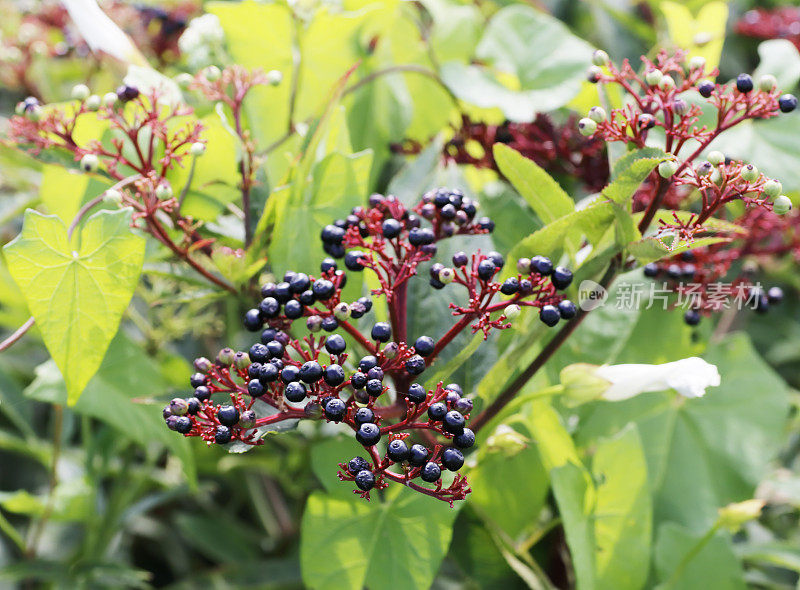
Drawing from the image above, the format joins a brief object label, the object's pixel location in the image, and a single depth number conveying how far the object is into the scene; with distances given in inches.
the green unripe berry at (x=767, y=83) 20.6
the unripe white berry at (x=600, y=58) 21.3
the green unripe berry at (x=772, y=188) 20.0
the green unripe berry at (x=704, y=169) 20.1
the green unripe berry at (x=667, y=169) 20.1
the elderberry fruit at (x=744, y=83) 20.6
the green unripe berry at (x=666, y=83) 20.7
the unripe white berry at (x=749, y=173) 20.0
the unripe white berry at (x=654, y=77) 20.6
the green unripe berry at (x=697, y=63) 21.1
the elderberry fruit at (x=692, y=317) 23.5
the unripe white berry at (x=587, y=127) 20.6
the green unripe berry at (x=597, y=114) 20.7
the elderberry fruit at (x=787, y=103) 20.8
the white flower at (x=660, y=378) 20.0
